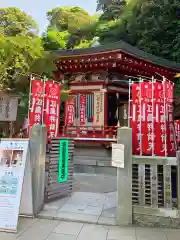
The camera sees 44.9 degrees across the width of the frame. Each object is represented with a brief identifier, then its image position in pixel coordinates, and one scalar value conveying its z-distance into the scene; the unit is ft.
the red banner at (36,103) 24.84
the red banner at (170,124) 16.56
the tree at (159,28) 51.24
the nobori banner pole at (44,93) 25.46
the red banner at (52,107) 25.35
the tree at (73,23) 83.35
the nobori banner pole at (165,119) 16.08
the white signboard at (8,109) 25.36
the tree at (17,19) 85.13
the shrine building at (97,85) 28.78
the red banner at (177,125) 29.76
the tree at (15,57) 23.44
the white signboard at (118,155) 12.40
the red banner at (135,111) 17.07
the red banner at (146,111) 16.48
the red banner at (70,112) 31.50
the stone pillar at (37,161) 13.43
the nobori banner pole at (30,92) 25.13
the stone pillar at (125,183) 12.03
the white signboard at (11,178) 11.40
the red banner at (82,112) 31.68
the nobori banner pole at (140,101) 17.22
